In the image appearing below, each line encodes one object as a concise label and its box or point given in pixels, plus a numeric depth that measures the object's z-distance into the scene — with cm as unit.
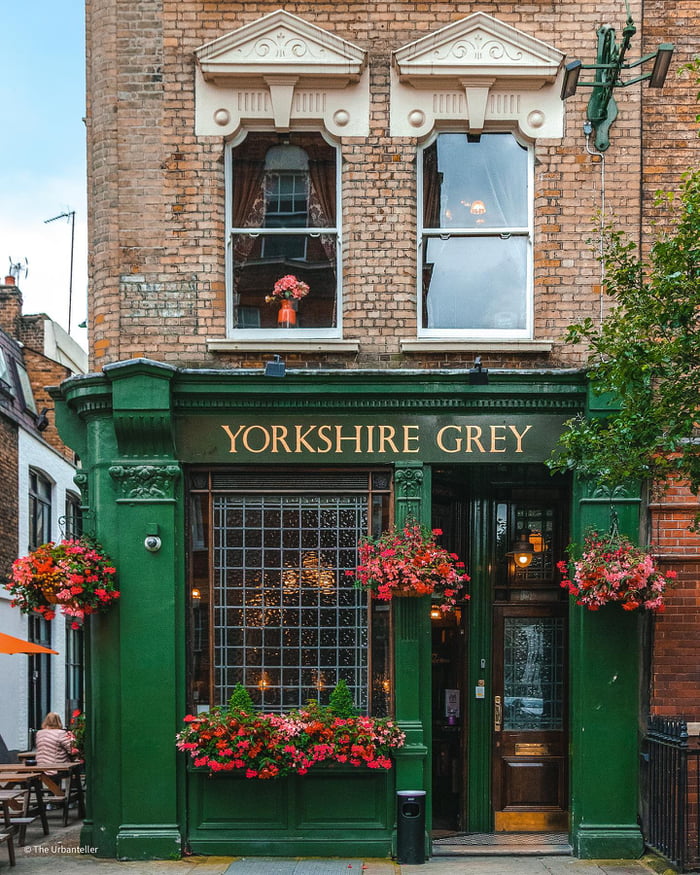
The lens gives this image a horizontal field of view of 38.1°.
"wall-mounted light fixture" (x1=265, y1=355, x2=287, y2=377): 978
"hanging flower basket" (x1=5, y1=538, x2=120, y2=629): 941
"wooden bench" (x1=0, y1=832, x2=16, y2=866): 913
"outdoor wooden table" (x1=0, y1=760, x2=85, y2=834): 1162
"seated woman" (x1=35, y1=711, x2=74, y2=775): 1267
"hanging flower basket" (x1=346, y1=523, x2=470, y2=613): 955
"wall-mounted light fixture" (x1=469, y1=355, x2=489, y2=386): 985
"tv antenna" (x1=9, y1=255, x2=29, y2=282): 2455
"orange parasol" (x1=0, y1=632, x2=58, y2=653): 1118
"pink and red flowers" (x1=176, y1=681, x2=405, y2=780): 947
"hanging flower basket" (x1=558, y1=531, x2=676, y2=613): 916
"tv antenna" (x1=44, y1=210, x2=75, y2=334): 2425
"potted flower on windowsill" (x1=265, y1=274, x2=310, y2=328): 1034
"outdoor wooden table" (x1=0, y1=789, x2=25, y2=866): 927
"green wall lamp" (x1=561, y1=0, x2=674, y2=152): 933
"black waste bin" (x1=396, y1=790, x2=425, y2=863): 935
